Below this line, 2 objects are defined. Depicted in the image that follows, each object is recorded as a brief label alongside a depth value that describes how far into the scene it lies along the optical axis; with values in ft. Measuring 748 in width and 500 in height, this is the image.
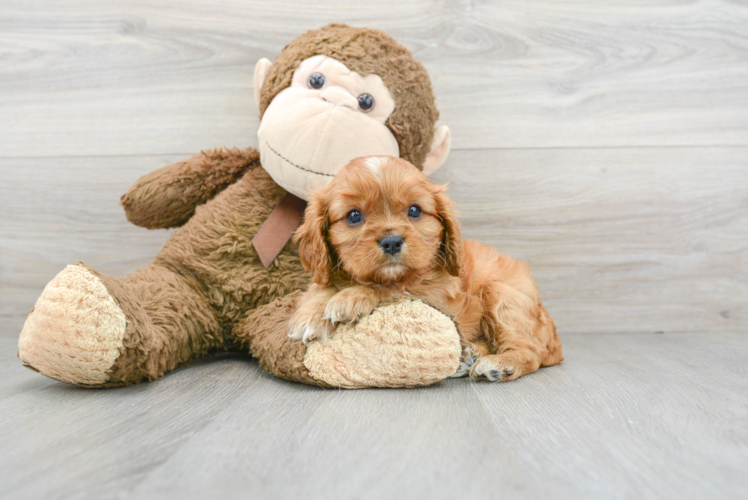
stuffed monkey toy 1.87
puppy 1.90
